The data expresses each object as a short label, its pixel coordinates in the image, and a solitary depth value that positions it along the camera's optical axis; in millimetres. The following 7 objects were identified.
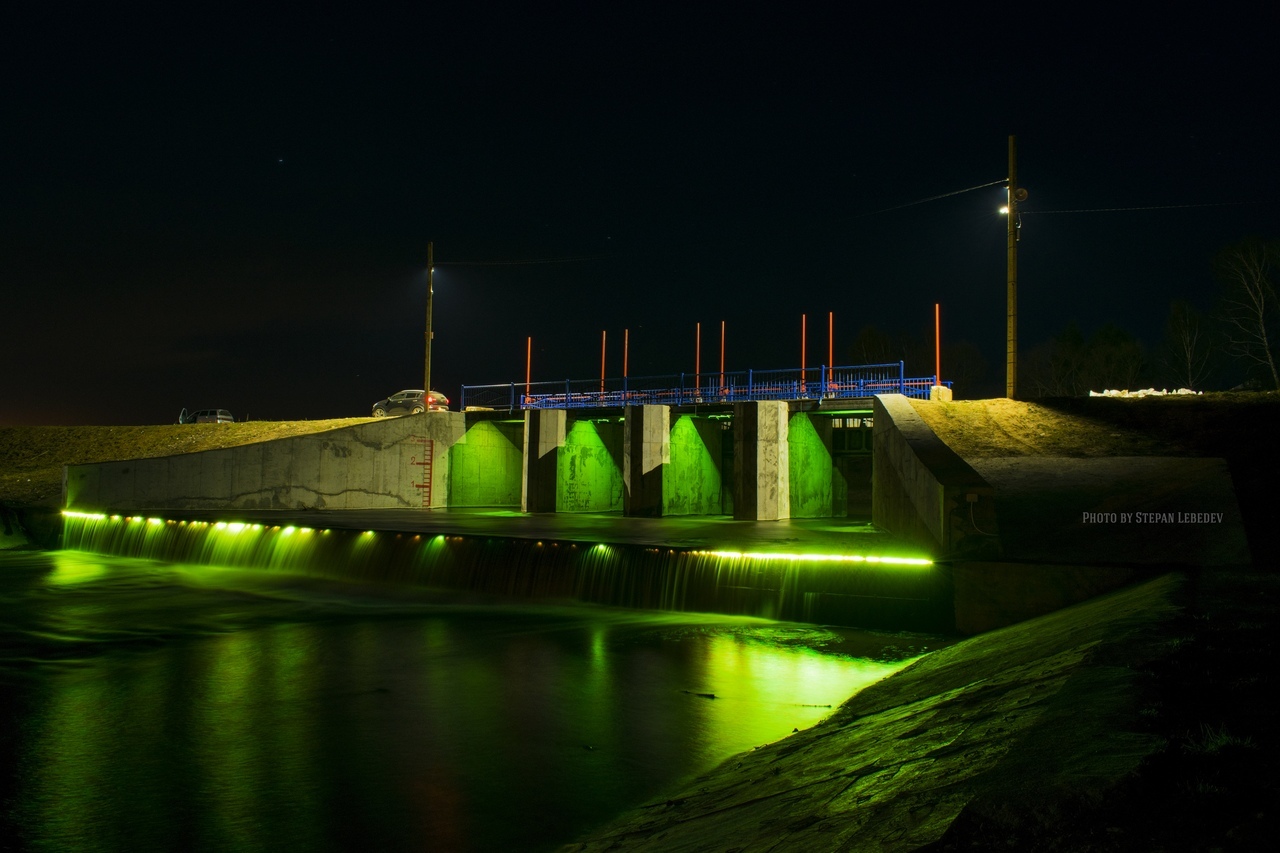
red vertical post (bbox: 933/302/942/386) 27047
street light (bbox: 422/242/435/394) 36250
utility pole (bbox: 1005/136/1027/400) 22781
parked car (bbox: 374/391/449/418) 44125
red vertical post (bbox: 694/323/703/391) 33931
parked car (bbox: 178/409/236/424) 48812
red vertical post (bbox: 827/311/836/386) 28453
